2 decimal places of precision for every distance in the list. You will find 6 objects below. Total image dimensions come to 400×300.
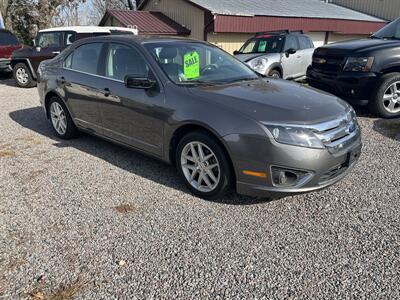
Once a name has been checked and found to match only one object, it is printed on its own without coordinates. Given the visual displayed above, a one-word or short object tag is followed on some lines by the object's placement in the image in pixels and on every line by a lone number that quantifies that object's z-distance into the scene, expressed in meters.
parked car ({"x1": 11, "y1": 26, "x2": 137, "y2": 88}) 10.04
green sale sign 3.87
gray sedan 3.03
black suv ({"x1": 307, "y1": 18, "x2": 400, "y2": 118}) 5.93
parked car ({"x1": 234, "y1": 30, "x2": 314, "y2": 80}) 9.10
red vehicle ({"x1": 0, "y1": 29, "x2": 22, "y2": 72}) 11.87
